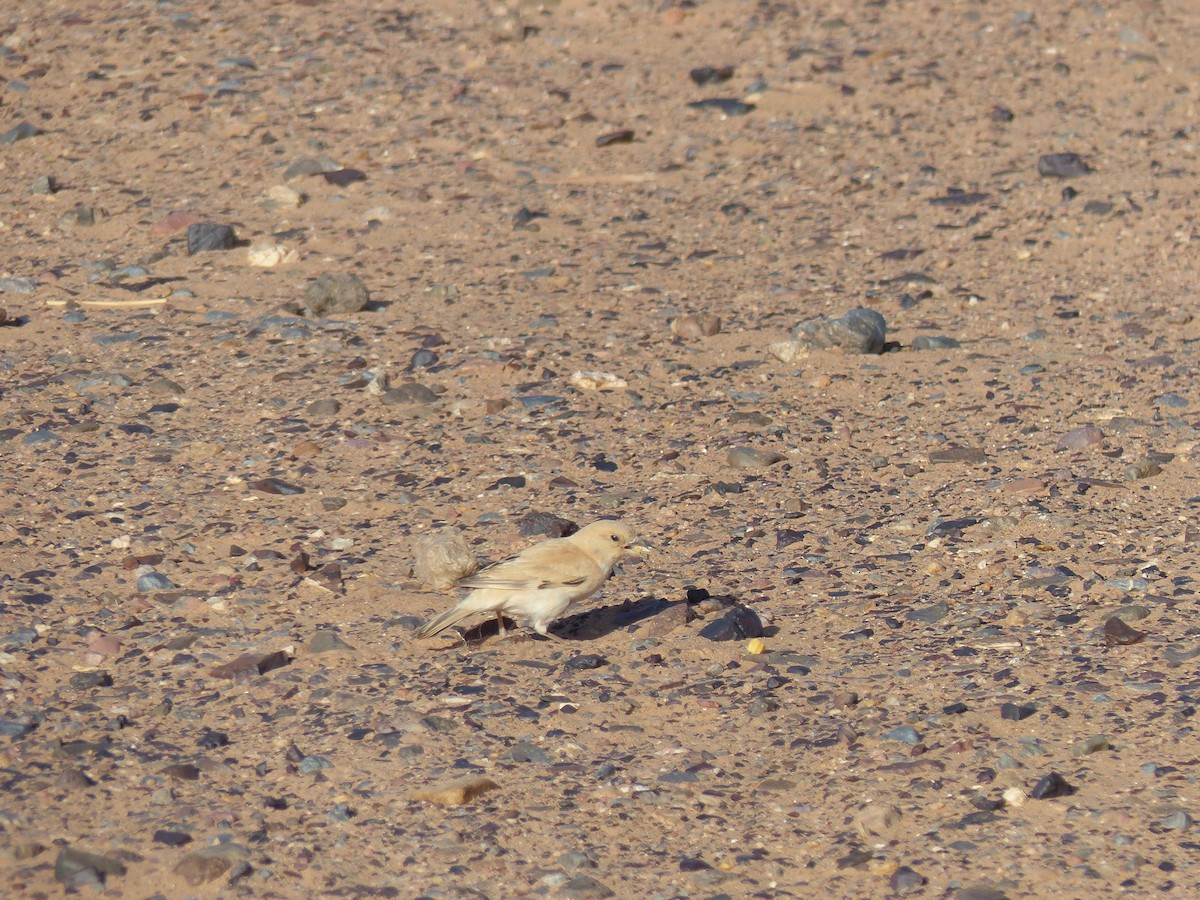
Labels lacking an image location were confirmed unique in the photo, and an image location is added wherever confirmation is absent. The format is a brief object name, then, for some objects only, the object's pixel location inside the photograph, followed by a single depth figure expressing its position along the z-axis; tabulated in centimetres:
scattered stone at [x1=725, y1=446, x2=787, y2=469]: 1299
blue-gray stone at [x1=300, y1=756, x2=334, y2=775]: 871
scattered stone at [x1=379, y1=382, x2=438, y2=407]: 1391
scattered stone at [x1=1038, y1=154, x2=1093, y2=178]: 1866
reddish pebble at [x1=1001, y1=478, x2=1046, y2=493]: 1237
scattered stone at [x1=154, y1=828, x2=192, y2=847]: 792
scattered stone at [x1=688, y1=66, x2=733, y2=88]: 2120
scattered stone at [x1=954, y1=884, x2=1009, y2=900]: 761
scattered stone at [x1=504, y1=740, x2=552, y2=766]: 895
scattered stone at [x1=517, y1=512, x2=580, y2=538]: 1184
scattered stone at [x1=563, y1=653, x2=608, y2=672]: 1009
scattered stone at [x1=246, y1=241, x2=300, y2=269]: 1655
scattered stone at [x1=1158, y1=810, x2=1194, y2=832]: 809
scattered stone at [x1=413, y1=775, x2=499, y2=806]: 844
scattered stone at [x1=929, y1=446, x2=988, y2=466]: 1301
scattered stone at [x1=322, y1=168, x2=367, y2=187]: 1833
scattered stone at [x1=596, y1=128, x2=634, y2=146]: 1975
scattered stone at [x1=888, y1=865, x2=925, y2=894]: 779
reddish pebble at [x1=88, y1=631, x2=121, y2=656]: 987
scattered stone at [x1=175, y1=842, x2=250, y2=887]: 767
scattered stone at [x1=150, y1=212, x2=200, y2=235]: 1711
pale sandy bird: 1012
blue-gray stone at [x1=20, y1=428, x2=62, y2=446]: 1271
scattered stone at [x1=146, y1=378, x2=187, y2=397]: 1383
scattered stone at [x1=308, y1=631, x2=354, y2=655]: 1005
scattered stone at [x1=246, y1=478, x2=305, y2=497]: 1231
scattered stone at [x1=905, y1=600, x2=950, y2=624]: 1066
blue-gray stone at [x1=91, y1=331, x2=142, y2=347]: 1472
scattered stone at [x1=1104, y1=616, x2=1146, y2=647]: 1003
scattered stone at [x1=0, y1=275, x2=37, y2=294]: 1577
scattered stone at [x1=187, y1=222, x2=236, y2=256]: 1666
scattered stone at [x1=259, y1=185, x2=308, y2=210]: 1775
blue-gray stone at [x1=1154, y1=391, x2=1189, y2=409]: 1377
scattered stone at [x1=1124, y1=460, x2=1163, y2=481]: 1251
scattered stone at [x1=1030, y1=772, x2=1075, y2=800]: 842
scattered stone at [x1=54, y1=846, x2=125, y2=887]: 758
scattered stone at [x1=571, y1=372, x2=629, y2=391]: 1421
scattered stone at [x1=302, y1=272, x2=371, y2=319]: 1538
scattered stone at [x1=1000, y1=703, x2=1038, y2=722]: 923
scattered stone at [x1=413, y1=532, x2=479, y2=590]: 1081
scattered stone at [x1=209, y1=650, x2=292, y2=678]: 968
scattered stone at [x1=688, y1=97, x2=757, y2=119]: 2045
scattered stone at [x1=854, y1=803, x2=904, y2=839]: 825
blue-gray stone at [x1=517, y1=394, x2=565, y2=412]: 1385
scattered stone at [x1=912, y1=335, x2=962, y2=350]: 1514
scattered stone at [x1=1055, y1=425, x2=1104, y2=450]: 1310
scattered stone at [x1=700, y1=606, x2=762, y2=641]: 1030
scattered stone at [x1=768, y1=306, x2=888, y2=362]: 1487
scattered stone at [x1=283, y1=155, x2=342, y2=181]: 1842
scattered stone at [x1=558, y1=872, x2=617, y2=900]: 770
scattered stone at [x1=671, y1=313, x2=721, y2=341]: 1540
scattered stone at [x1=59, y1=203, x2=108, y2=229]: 1731
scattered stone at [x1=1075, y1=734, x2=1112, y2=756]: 887
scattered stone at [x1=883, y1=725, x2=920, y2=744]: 909
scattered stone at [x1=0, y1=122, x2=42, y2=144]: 1908
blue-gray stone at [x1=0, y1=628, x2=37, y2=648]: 984
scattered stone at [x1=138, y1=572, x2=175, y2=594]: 1073
